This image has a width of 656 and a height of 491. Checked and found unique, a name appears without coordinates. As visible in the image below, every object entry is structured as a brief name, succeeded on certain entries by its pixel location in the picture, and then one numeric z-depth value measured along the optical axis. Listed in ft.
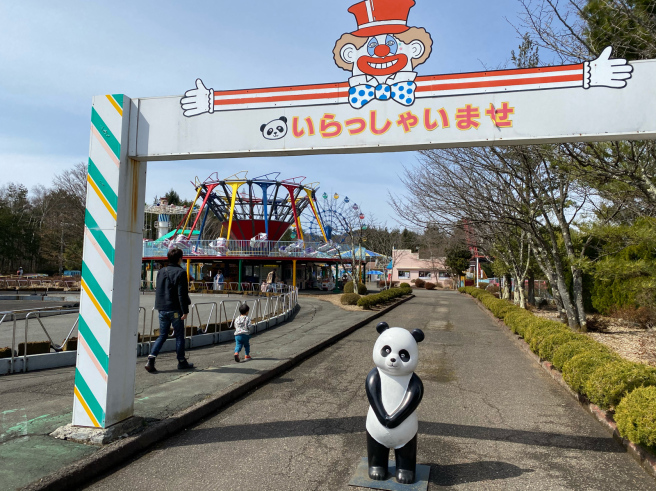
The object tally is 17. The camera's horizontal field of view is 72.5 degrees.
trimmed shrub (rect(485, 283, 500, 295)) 127.65
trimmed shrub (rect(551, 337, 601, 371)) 23.80
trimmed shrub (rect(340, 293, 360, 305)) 73.75
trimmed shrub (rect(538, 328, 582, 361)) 27.20
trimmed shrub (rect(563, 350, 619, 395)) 20.32
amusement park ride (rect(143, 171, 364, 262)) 106.63
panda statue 11.85
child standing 26.68
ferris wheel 101.96
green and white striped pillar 14.30
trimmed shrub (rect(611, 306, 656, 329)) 45.14
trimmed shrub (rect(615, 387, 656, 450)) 13.29
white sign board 12.91
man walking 22.94
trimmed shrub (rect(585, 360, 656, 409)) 17.12
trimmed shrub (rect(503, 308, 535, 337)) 38.19
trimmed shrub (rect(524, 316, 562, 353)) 30.58
